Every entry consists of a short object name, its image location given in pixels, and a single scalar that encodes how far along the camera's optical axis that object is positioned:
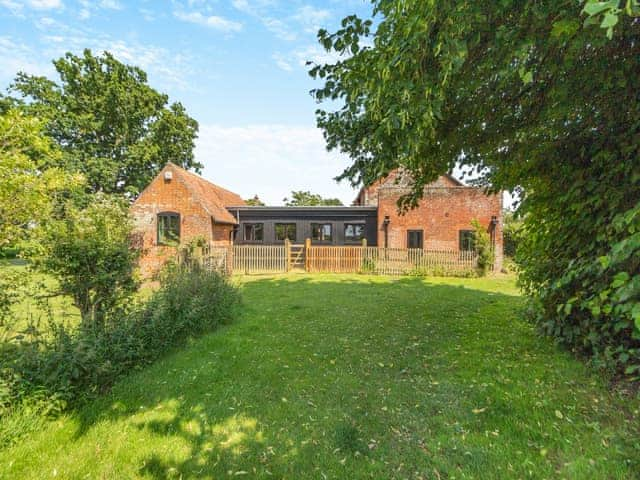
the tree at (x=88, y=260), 4.27
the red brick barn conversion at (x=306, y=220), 14.76
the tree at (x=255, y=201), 35.33
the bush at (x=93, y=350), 2.79
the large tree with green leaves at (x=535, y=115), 2.35
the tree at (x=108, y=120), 23.36
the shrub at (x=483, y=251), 13.04
